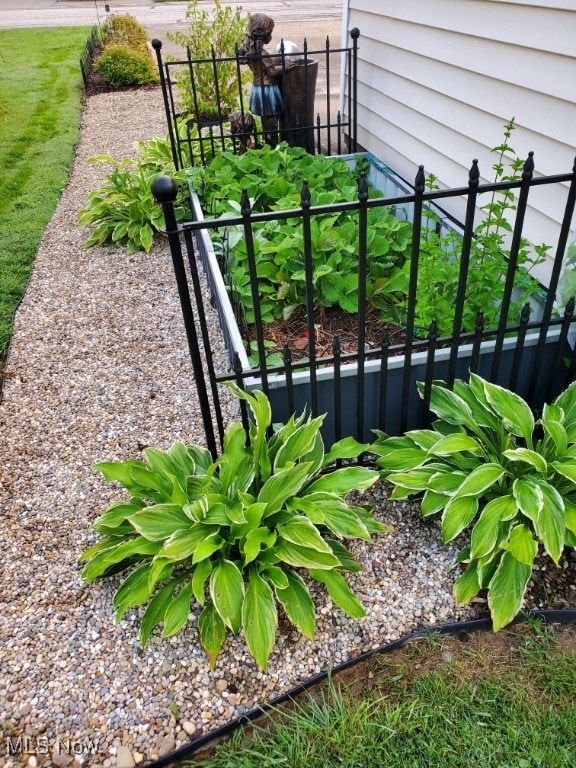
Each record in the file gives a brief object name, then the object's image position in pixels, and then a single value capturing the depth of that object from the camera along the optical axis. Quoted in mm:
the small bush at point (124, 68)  11195
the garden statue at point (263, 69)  5113
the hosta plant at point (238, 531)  1973
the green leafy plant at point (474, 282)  2736
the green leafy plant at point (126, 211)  5090
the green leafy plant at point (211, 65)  7594
